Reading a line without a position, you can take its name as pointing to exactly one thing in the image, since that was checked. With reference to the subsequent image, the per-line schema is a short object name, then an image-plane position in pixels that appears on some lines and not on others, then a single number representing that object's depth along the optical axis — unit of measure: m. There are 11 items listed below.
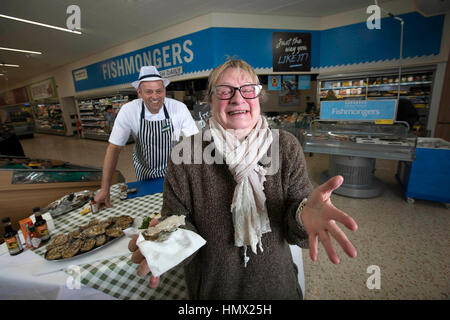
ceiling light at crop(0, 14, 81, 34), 4.78
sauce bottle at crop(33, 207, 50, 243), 1.35
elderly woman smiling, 0.95
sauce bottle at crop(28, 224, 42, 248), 1.27
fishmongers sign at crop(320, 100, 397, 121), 2.97
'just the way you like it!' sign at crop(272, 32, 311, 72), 5.38
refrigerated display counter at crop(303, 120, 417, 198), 3.06
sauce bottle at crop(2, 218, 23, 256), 1.19
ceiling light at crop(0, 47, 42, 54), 6.96
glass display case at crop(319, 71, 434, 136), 5.04
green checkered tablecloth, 1.08
